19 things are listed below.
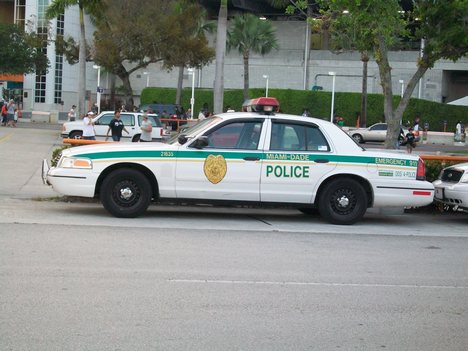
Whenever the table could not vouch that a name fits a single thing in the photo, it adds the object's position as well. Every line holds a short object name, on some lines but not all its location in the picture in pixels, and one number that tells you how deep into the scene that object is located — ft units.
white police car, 38.24
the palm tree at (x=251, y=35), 185.88
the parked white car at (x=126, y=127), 93.27
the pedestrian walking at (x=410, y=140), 92.68
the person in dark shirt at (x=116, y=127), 79.46
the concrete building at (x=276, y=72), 214.07
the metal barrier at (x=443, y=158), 48.19
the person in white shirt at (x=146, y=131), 67.26
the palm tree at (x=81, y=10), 121.60
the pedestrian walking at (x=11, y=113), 134.72
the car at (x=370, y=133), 144.15
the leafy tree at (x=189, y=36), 151.33
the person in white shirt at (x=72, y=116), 129.87
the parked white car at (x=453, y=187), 41.86
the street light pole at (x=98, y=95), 149.87
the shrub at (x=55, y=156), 43.96
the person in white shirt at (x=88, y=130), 76.71
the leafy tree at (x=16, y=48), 190.49
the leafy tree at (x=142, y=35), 146.92
